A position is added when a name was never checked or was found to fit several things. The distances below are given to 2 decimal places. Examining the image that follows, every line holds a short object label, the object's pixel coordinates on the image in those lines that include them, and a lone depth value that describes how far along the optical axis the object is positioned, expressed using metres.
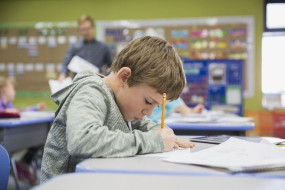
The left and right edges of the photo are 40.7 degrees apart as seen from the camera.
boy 1.01
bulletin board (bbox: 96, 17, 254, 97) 5.60
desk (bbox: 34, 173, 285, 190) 0.65
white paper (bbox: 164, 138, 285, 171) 0.88
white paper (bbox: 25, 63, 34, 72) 6.22
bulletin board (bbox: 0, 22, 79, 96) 6.14
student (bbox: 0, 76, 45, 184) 4.12
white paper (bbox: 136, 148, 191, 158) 1.03
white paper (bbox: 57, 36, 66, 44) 6.11
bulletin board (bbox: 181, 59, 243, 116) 3.99
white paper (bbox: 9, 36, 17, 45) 6.27
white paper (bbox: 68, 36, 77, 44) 6.08
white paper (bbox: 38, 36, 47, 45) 6.18
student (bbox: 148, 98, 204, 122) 3.04
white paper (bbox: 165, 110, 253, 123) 2.32
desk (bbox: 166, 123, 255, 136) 2.17
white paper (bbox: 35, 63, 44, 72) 6.18
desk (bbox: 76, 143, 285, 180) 0.80
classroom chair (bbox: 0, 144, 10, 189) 1.16
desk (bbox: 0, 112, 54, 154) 2.62
